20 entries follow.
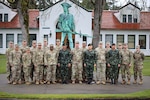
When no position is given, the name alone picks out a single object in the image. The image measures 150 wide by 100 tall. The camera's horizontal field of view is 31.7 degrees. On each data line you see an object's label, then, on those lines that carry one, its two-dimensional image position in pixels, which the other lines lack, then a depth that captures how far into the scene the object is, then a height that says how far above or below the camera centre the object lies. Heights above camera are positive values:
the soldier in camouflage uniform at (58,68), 11.96 -0.94
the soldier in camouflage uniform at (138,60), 11.87 -0.56
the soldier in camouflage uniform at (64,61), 11.79 -0.62
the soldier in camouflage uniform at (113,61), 11.78 -0.60
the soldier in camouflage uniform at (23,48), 11.90 -0.05
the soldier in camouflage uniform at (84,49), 11.93 -0.10
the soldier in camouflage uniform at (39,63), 11.68 -0.71
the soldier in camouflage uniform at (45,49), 11.81 -0.11
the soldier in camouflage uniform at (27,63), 11.67 -0.71
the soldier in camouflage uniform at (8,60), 11.85 -0.61
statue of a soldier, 13.81 +1.28
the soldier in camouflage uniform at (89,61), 11.74 -0.61
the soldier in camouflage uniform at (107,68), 11.98 -0.93
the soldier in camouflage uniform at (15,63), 11.69 -0.72
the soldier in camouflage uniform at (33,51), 11.73 -0.18
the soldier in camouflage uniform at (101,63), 11.85 -0.70
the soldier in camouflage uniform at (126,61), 11.85 -0.60
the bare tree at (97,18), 17.64 +2.03
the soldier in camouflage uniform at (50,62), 11.71 -0.66
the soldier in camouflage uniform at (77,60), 11.84 -0.57
